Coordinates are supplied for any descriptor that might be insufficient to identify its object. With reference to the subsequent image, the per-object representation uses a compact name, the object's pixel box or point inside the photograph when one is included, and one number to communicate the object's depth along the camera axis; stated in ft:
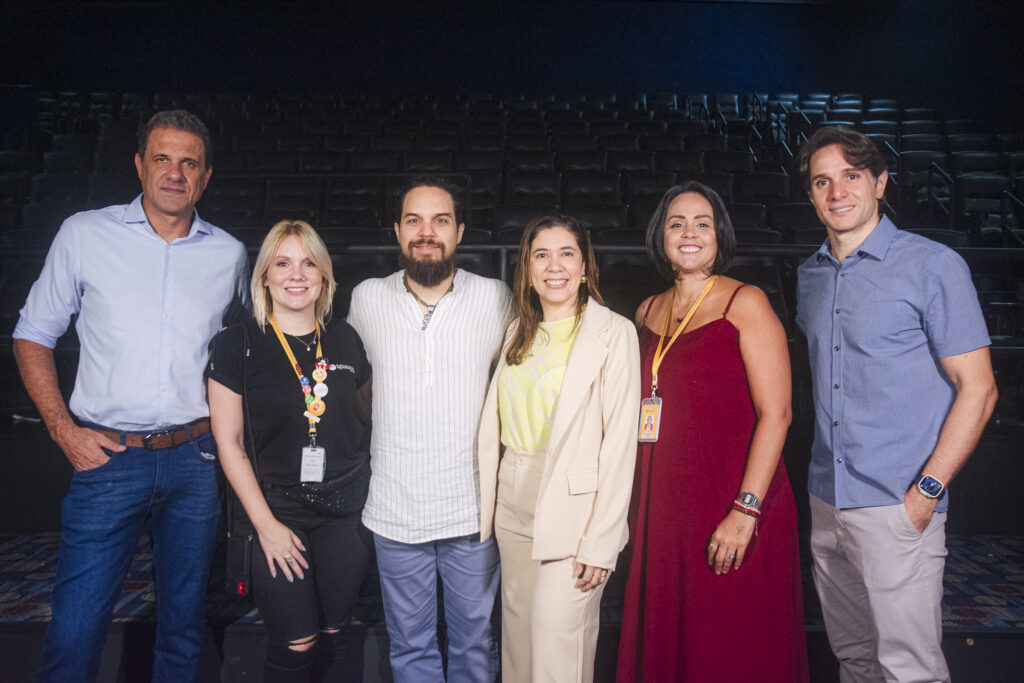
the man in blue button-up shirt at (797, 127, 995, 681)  4.51
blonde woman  4.81
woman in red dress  4.68
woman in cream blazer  4.55
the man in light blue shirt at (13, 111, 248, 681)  5.00
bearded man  5.08
